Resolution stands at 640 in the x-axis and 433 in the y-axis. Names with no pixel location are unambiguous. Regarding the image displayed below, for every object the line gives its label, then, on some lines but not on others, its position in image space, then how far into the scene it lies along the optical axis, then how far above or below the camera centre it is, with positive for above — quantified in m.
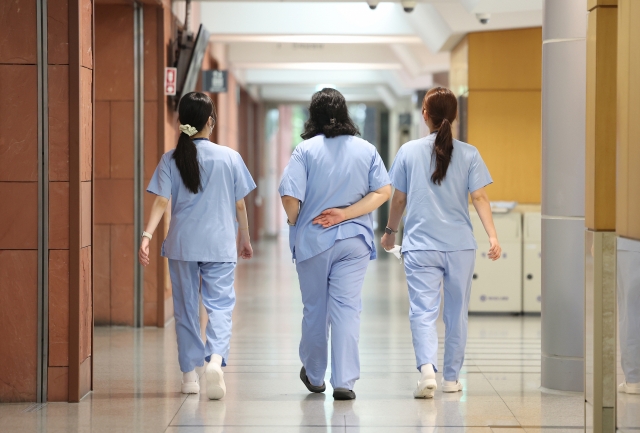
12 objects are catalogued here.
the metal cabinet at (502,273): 16.65 -0.66
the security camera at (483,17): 16.05 +1.53
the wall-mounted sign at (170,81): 14.97 +0.91
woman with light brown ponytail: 9.54 -0.17
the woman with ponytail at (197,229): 9.57 -0.16
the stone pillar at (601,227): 7.09 -0.11
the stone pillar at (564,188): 9.84 +0.05
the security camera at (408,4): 15.49 +1.59
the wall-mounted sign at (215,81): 19.55 +1.19
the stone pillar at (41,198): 9.15 -0.01
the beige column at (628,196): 6.30 +0.01
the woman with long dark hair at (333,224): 9.28 -0.13
